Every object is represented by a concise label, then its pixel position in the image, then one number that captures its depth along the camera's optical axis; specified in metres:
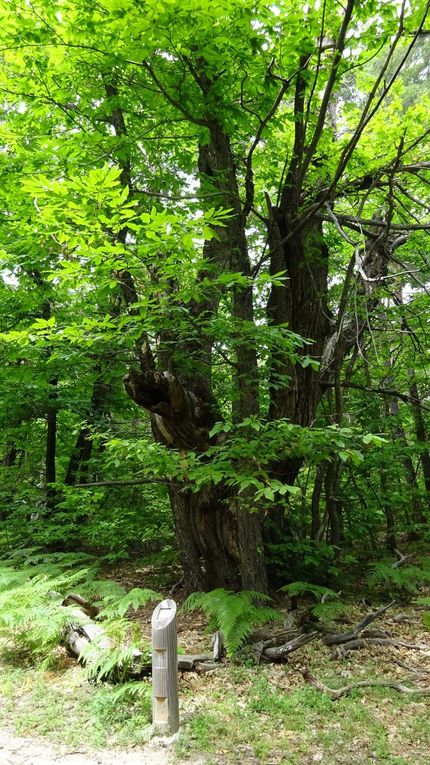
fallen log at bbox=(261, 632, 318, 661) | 4.60
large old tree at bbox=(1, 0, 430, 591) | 4.06
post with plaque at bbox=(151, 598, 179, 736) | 3.29
